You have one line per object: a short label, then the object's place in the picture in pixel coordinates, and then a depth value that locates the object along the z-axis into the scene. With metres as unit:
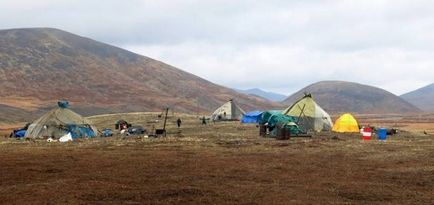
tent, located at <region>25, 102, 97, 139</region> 43.53
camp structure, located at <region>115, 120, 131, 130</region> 52.75
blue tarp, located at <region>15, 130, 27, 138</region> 46.72
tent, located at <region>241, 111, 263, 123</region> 64.19
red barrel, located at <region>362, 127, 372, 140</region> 38.69
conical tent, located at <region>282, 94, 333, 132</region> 47.62
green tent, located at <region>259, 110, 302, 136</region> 41.38
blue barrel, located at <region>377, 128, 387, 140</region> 38.69
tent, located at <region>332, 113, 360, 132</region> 48.78
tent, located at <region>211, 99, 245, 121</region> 69.38
